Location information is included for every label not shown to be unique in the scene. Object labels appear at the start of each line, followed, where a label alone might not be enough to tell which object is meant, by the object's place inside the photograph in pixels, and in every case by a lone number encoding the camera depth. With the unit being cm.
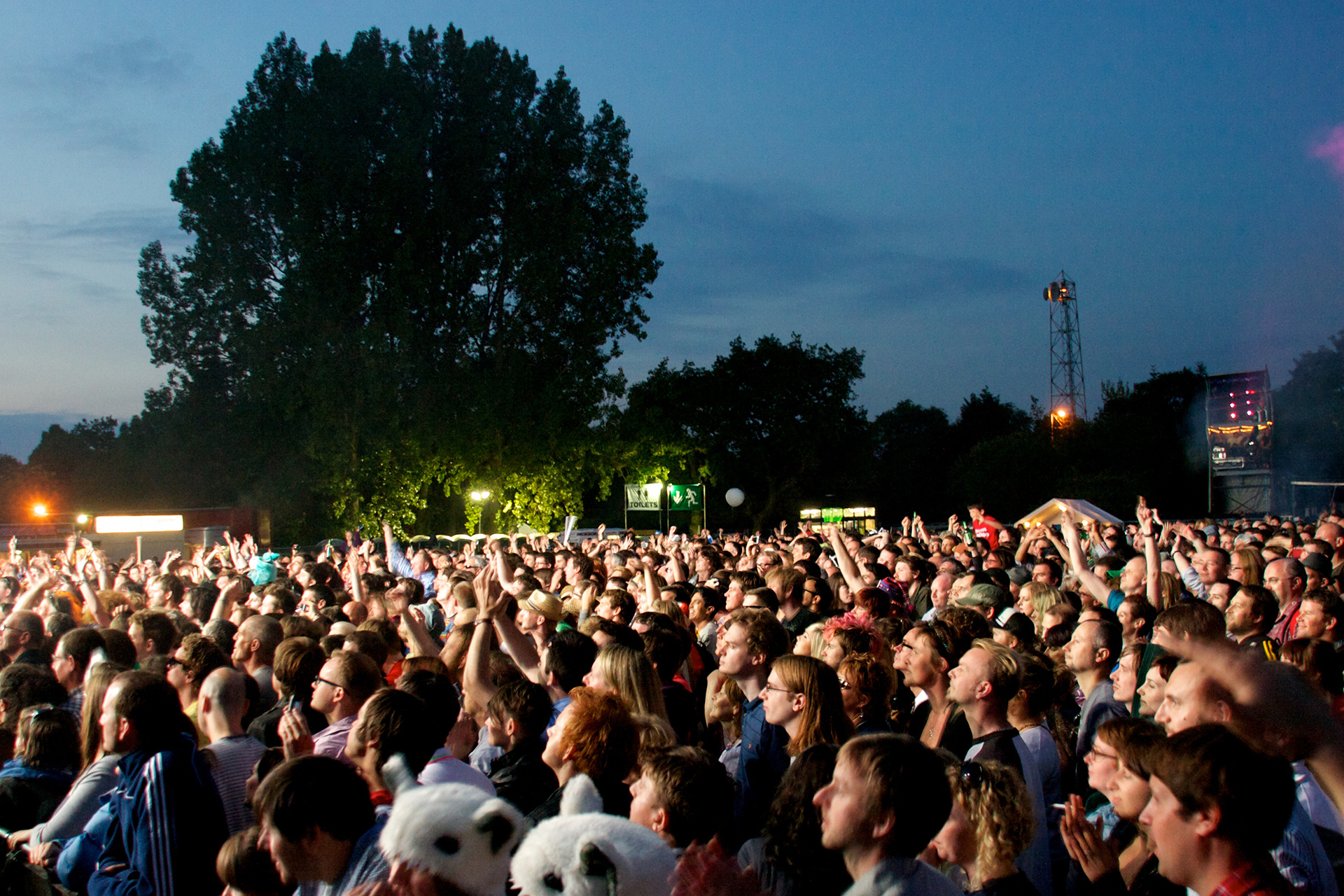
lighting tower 5597
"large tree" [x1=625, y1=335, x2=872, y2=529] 4550
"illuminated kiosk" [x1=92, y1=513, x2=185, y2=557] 2127
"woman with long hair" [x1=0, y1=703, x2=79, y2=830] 391
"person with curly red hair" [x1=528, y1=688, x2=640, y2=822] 324
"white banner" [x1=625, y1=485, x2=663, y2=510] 2347
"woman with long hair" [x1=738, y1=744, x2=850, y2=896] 256
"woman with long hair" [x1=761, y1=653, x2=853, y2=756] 370
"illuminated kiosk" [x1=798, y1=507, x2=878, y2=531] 3003
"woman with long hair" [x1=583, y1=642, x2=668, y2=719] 412
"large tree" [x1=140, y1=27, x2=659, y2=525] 2730
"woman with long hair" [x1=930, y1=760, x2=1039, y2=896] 279
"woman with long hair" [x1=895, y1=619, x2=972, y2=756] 438
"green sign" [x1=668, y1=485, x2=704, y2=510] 2447
